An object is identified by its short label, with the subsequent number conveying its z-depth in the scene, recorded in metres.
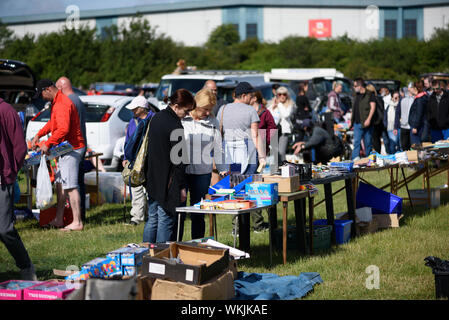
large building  59.12
